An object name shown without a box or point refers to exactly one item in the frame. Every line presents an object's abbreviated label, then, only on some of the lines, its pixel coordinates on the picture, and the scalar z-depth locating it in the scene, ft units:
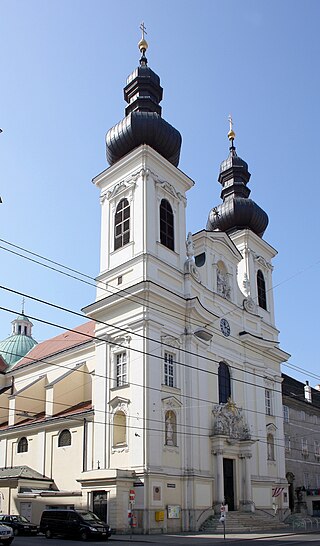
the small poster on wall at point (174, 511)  96.02
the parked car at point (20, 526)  88.79
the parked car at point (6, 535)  68.90
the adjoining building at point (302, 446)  149.89
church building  98.78
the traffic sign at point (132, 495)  84.17
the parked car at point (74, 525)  81.82
